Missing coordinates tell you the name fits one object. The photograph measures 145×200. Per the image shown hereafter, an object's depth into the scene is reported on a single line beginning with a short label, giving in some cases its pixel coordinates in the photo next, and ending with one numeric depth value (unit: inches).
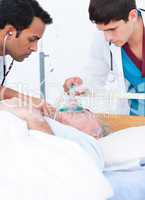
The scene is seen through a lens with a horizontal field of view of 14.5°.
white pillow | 79.6
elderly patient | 75.7
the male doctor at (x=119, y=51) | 87.4
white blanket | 65.2
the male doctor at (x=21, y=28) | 85.2
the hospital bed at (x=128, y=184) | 72.1
